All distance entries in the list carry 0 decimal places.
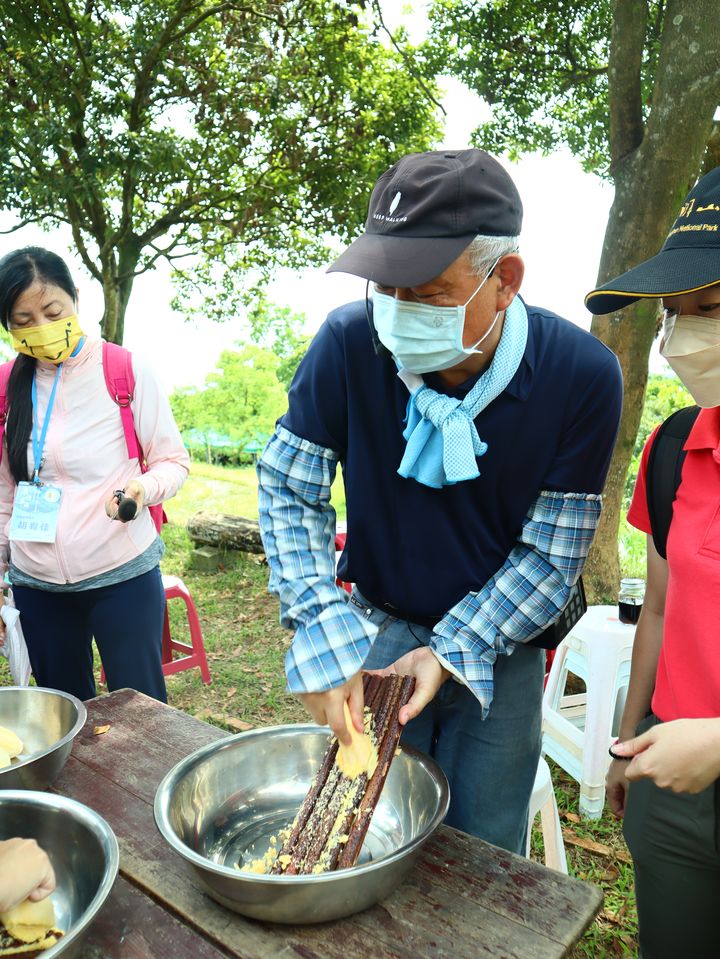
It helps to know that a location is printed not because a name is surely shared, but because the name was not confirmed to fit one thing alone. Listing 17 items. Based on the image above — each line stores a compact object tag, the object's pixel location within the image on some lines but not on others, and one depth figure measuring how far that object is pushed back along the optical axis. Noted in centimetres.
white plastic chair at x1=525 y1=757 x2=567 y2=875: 223
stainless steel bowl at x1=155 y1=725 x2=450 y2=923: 113
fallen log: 697
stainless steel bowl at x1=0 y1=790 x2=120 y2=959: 126
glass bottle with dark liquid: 318
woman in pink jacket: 261
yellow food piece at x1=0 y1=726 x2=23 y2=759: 169
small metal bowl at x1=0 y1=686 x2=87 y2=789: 182
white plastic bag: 269
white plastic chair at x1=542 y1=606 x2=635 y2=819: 312
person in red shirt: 134
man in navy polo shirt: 153
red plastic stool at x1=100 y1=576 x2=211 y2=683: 471
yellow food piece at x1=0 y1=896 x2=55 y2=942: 119
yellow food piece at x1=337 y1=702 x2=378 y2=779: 140
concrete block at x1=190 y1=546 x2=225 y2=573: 699
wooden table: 117
